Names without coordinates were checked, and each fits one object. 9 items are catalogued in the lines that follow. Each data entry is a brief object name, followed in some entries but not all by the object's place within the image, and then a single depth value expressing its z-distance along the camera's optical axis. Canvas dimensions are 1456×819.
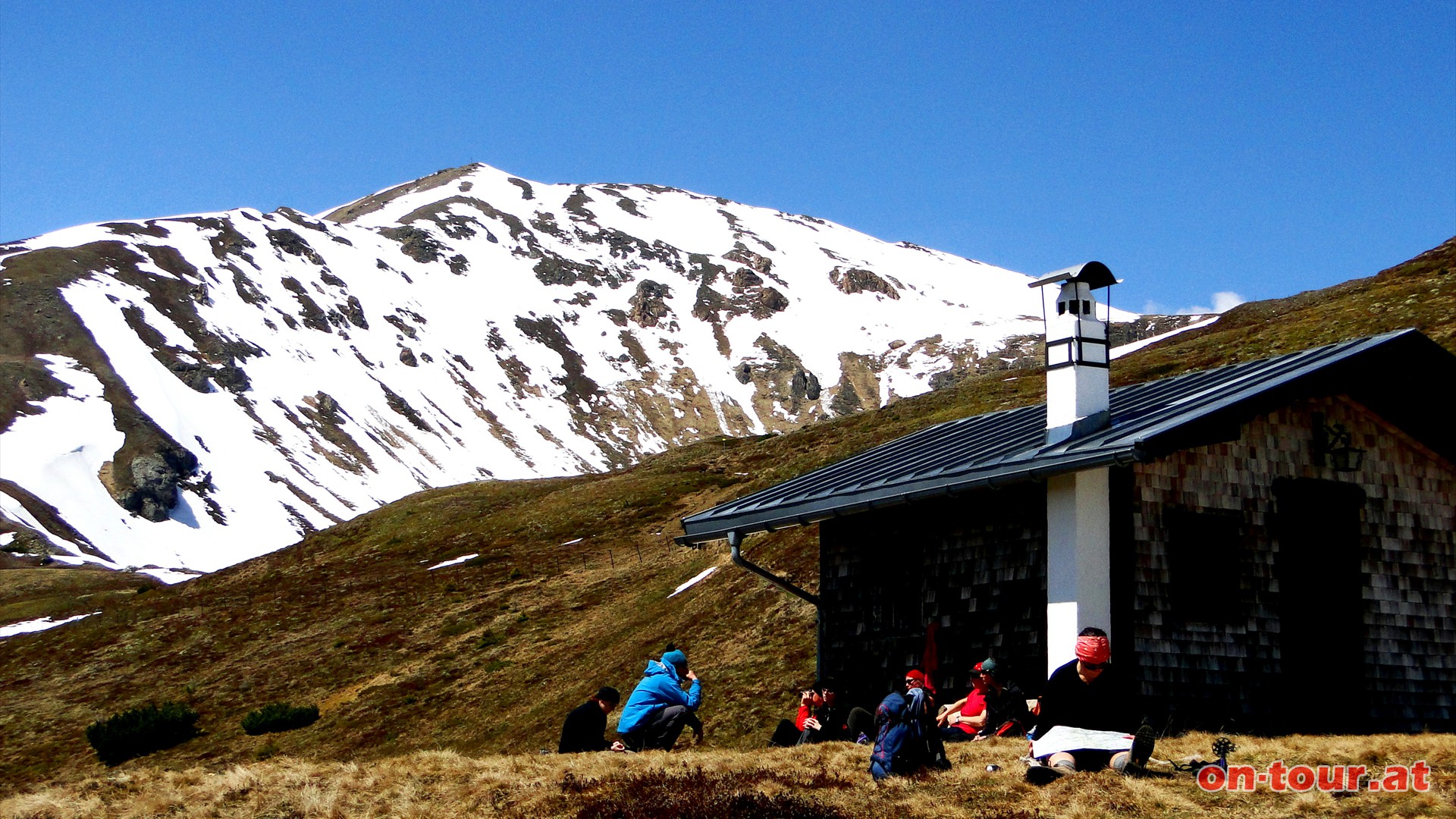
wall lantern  18.17
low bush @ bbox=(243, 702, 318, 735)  38.81
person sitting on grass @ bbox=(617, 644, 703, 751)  16.48
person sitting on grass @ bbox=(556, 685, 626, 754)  16.70
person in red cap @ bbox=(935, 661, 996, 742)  16.59
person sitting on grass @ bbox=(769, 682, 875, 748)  17.67
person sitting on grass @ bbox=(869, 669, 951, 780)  13.19
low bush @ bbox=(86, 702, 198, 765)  38.18
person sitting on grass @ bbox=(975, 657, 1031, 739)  16.34
